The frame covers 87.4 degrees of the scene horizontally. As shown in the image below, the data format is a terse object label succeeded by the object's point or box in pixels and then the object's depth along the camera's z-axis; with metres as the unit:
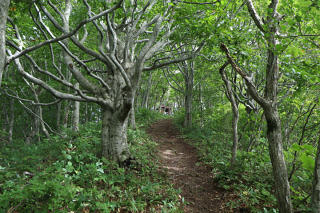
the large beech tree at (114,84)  4.52
